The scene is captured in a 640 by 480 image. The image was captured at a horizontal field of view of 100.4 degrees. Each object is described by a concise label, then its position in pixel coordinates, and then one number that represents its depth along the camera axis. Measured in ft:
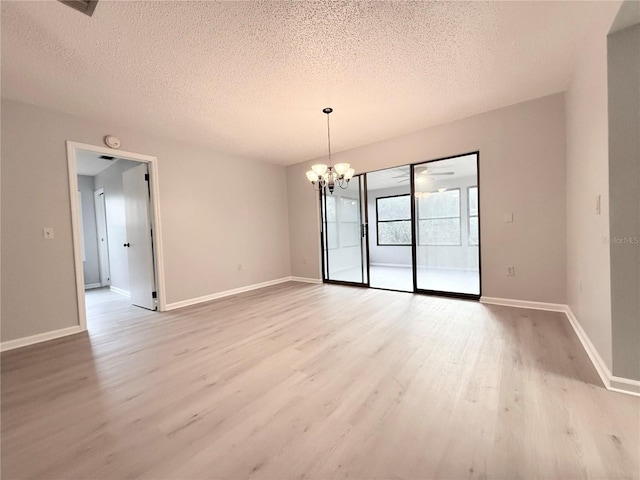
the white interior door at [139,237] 12.96
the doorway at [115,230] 11.41
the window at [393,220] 24.09
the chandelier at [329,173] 10.53
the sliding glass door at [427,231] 13.05
